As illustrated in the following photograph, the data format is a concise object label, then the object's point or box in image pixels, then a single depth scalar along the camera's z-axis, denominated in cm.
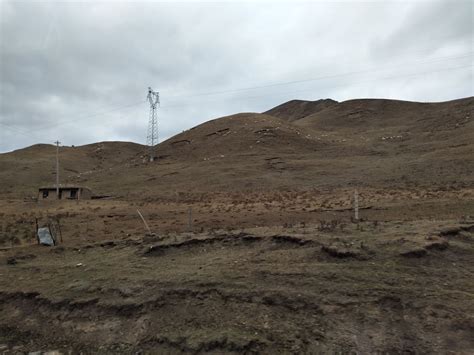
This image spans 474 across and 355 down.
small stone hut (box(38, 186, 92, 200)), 4250
